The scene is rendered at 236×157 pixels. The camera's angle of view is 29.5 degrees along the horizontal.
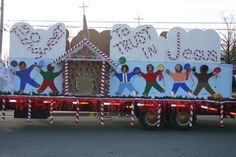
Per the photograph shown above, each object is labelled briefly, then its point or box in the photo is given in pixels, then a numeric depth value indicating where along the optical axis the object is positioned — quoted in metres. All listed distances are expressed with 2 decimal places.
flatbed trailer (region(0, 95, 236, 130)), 16.64
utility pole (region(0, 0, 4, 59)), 36.64
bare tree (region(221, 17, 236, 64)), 54.50
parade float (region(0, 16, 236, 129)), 17.58
